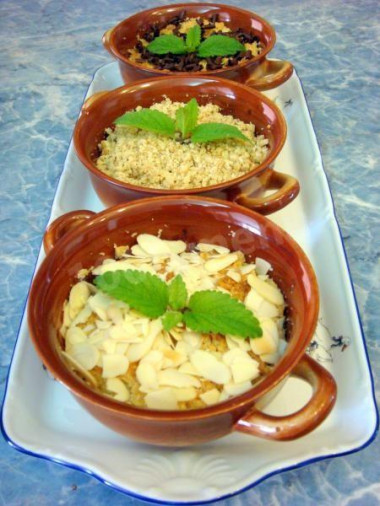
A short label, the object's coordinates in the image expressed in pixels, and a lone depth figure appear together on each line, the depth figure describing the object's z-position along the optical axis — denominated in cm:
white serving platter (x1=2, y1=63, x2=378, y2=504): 22
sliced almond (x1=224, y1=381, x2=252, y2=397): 22
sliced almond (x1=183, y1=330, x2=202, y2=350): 24
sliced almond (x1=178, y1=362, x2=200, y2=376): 23
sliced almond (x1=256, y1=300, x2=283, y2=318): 25
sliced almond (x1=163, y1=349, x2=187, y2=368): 23
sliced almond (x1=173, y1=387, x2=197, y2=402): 22
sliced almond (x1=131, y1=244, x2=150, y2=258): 27
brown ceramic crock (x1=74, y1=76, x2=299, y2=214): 29
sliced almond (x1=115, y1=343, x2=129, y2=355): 23
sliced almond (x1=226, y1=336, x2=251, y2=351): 24
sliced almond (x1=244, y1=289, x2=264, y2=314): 25
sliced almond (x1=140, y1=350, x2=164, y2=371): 23
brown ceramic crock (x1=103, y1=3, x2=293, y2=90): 39
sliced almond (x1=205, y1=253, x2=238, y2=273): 26
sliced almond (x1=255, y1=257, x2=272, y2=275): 26
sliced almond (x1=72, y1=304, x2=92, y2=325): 25
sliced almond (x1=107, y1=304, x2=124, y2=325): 24
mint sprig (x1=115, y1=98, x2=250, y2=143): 33
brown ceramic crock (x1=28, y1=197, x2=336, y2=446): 20
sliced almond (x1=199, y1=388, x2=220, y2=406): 22
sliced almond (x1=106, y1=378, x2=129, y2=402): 22
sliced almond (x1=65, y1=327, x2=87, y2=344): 24
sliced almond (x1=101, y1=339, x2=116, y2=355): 23
